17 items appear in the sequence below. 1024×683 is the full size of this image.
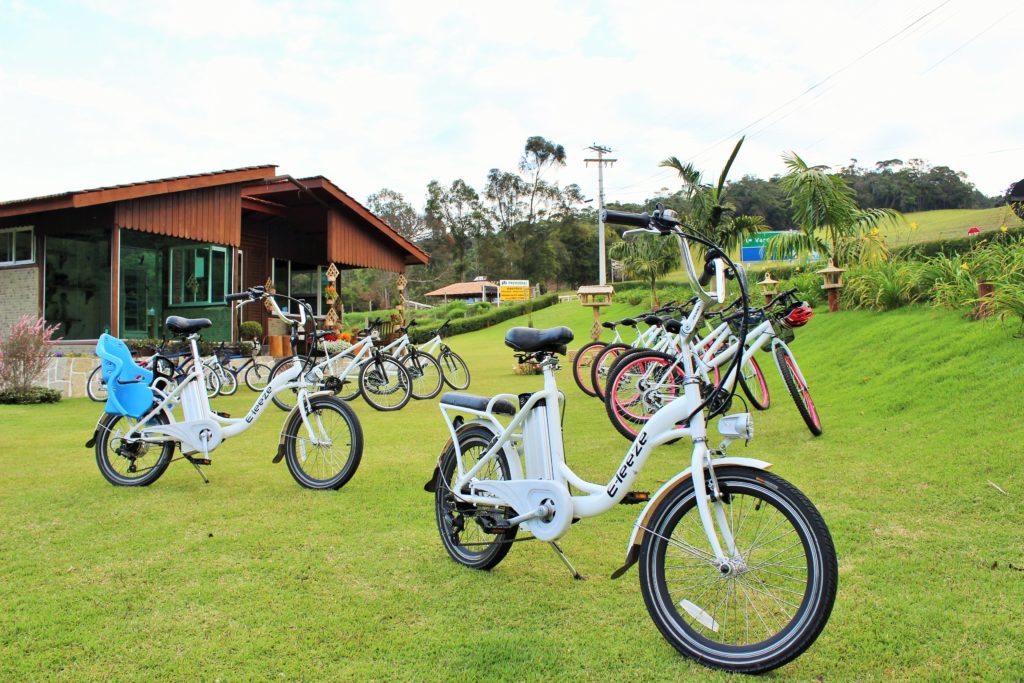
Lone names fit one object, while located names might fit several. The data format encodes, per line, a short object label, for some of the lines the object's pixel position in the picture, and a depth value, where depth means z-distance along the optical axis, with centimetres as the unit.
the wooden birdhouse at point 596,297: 1202
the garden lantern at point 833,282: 1063
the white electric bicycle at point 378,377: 879
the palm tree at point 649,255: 1885
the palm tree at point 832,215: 1166
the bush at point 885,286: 875
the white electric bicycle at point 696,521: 208
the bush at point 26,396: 996
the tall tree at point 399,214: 6462
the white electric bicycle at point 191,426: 456
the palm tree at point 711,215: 1479
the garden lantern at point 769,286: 1128
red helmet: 475
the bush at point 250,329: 1515
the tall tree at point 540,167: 5991
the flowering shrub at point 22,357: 1005
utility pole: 3798
